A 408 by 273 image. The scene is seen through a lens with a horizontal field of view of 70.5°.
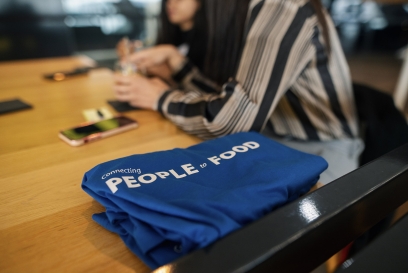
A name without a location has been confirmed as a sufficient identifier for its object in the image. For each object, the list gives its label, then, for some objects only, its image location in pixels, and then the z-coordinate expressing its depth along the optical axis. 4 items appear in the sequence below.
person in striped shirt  0.65
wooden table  0.34
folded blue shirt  0.32
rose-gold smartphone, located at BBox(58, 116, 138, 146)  0.62
